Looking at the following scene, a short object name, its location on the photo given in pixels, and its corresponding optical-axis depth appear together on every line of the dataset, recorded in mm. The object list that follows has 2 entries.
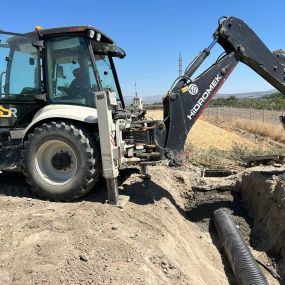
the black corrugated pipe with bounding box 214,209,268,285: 3639
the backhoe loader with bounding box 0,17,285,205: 4390
